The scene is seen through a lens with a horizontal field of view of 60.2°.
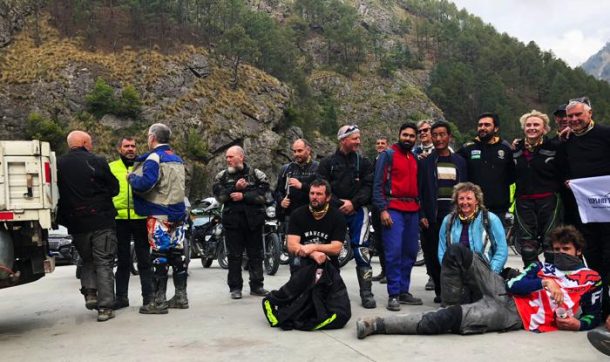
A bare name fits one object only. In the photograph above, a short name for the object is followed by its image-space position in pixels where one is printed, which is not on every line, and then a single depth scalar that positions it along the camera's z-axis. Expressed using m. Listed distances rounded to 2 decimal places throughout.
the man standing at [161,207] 5.21
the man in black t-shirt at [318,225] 4.71
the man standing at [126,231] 5.66
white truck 4.14
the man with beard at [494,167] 5.39
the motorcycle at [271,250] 8.19
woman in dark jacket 4.84
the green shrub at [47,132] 35.75
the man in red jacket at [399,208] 5.25
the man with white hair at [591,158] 4.36
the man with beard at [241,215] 6.11
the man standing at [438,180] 5.52
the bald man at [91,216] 4.90
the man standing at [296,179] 5.80
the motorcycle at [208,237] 9.51
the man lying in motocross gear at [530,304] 4.00
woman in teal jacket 4.61
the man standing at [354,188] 5.32
